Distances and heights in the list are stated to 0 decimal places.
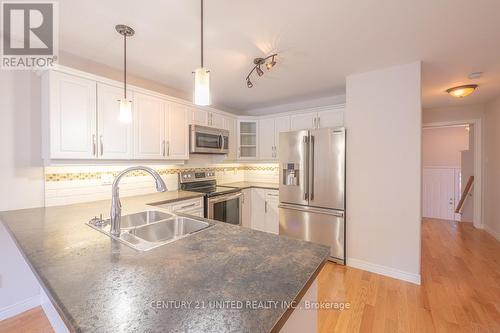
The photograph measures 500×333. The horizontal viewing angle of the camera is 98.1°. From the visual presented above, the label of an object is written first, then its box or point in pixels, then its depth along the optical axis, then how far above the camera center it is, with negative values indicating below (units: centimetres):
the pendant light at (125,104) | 171 +48
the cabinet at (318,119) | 315 +70
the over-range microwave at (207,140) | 302 +37
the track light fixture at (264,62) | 216 +108
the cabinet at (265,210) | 349 -74
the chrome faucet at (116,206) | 132 -26
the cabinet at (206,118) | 312 +72
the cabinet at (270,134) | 368 +55
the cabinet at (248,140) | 394 +46
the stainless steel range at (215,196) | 293 -44
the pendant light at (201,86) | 118 +44
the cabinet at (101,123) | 189 +44
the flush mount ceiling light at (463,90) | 294 +103
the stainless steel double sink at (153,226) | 141 -44
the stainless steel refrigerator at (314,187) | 272 -29
